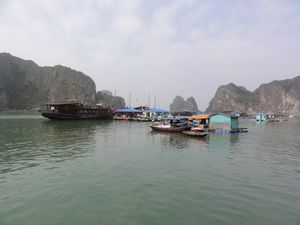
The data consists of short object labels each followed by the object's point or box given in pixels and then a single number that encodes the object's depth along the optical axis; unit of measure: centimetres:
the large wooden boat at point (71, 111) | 6172
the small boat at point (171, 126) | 3684
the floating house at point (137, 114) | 7606
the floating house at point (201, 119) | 4832
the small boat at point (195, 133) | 3102
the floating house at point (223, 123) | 3864
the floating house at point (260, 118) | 8898
